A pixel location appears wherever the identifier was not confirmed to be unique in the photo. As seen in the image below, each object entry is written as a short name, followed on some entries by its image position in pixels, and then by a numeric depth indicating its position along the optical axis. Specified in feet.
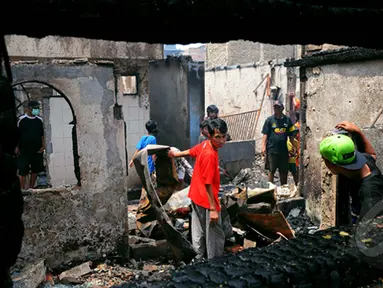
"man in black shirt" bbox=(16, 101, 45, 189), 27.17
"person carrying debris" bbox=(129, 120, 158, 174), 23.04
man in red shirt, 15.72
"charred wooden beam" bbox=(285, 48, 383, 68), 18.71
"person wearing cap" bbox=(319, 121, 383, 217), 9.01
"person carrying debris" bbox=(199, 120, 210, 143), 22.57
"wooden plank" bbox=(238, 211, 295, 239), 18.29
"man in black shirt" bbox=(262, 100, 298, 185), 27.50
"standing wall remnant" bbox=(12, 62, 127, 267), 16.22
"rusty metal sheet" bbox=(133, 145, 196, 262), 16.96
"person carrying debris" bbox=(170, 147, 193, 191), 21.07
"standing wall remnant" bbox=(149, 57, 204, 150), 40.93
